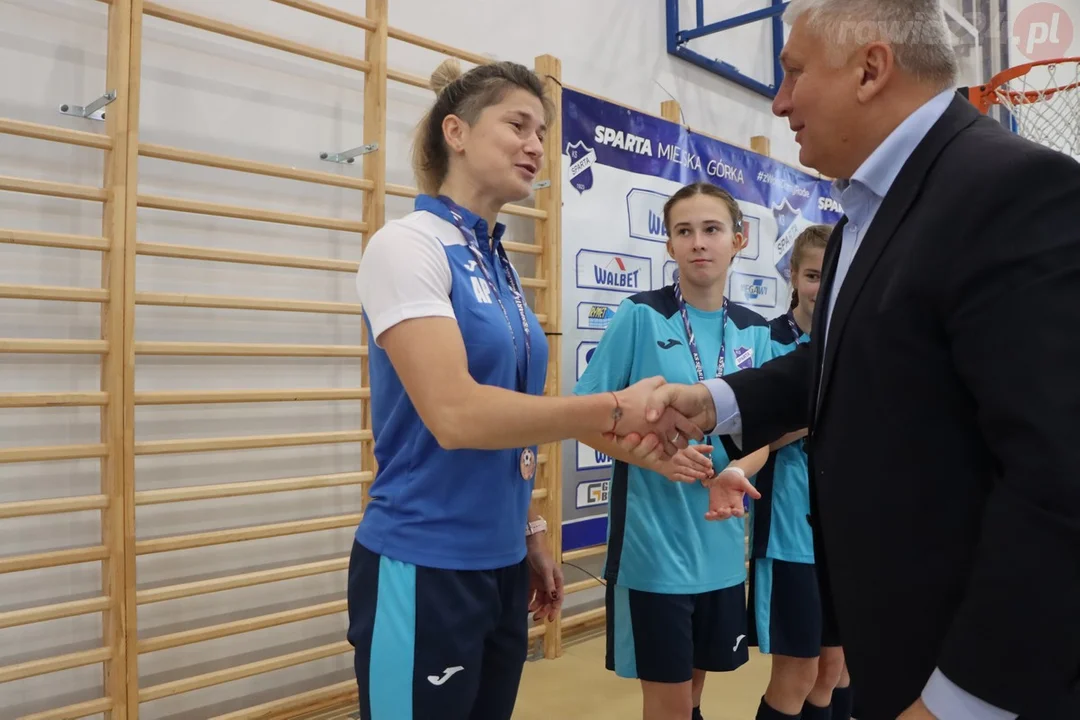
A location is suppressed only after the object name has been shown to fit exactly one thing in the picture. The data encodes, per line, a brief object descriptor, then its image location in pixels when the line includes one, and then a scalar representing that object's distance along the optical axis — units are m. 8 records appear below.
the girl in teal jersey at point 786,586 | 2.34
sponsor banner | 3.73
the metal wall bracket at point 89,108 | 2.38
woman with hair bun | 1.29
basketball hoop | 3.35
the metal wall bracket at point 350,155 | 2.98
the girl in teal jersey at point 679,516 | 2.04
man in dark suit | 0.84
